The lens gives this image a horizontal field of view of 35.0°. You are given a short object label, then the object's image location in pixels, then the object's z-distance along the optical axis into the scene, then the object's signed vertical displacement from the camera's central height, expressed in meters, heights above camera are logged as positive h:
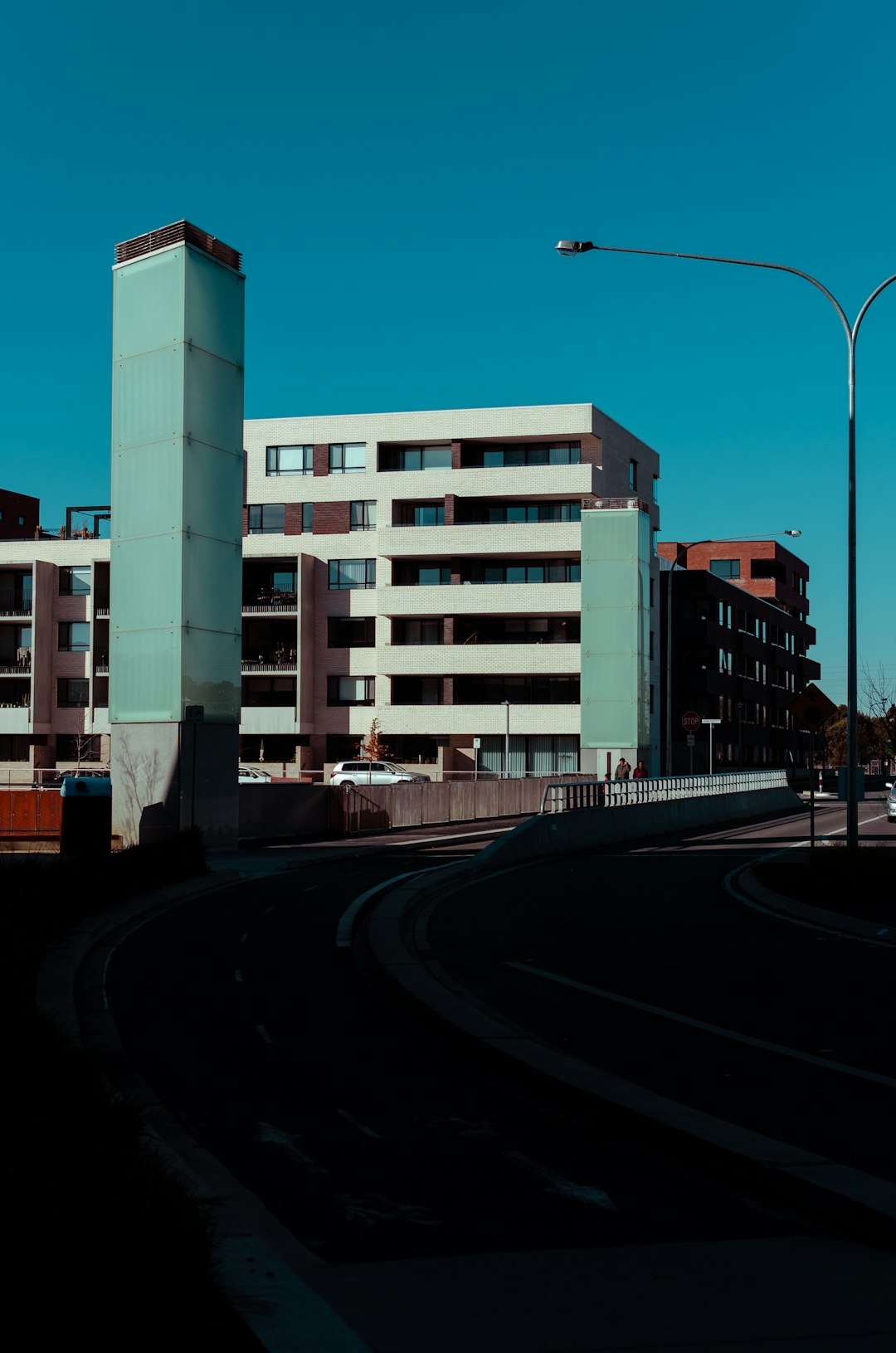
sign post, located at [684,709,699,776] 57.91 +0.97
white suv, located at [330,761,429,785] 66.56 -1.39
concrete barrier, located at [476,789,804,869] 31.25 -2.22
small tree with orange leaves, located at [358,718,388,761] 72.81 -0.13
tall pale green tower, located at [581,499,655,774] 57.19 +4.51
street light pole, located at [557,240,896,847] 23.53 +2.94
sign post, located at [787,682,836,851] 25.55 +0.71
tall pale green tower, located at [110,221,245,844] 30.78 +4.55
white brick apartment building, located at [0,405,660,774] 73.69 +7.96
